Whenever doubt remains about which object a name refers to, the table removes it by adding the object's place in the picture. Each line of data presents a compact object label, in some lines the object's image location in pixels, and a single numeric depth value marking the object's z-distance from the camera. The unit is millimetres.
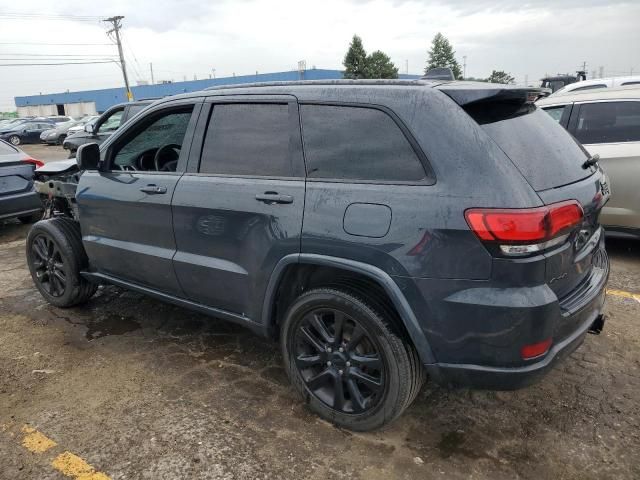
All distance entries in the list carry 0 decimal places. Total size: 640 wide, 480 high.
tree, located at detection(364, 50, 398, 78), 40762
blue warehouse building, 55216
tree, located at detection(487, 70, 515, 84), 48125
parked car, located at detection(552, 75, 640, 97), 10625
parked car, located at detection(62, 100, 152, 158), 10000
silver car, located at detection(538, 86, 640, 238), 5027
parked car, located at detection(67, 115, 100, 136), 26647
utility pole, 45312
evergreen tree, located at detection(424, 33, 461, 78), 62000
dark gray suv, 2193
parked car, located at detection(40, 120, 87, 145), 27609
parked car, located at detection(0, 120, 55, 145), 29516
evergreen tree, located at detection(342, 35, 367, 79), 41844
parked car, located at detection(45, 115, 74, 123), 33178
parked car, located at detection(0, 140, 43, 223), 7008
